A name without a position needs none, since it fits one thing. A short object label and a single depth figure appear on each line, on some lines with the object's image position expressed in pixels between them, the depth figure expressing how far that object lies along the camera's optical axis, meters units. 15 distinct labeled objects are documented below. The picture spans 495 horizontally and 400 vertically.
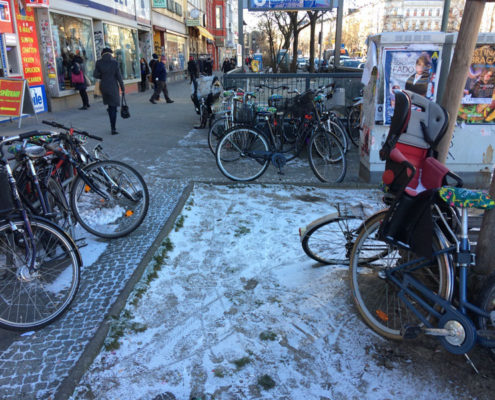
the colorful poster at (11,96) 8.30
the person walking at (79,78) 12.61
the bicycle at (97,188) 3.71
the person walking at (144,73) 20.56
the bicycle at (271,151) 5.81
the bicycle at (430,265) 2.20
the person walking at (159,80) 14.45
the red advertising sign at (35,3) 10.98
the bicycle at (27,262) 2.73
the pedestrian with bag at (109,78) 9.05
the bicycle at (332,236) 3.21
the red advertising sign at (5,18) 9.99
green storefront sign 23.08
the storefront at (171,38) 24.95
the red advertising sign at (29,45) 10.93
